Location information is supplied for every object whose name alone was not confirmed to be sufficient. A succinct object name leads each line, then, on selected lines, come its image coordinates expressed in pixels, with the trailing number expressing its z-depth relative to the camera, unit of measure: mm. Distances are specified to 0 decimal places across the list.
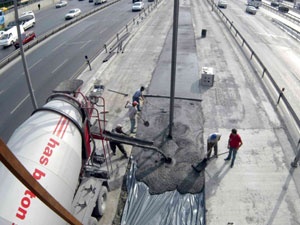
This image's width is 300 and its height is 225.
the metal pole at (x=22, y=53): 10740
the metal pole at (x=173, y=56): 10272
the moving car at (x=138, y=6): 43219
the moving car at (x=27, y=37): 28305
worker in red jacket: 10498
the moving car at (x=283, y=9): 51750
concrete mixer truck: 6020
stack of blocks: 17047
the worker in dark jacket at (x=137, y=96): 13773
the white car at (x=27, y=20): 35900
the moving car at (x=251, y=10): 46291
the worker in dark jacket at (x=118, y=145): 10945
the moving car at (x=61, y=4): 51544
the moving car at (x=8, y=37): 28538
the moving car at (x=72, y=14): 39906
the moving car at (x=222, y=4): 49322
